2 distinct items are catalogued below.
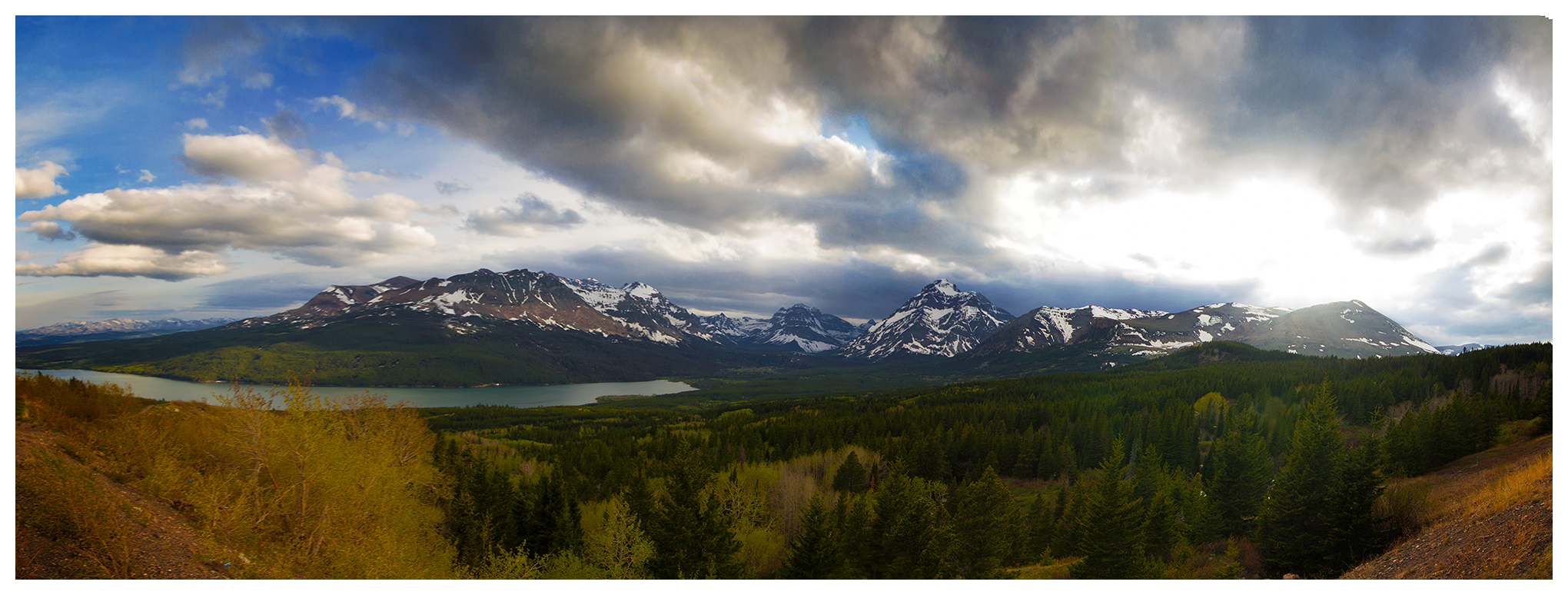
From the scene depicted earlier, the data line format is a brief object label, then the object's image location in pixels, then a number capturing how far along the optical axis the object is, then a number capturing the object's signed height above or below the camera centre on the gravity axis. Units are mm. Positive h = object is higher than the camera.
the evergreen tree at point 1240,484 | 33656 -12488
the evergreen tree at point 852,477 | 46438 -15815
